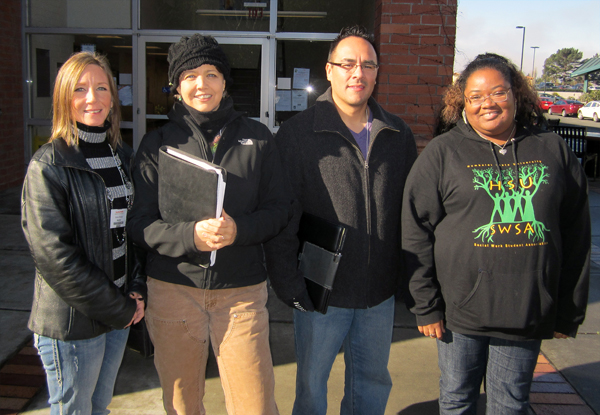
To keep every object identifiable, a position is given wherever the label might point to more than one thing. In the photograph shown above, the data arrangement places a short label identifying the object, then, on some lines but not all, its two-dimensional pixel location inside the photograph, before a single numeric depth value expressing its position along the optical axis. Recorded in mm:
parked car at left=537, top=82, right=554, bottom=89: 82981
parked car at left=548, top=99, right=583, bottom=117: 46250
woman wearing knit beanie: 2039
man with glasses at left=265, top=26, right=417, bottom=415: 2193
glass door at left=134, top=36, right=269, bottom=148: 6418
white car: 39938
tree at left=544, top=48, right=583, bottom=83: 116312
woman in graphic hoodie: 1948
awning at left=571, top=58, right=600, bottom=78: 32359
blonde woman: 1766
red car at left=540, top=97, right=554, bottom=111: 47181
